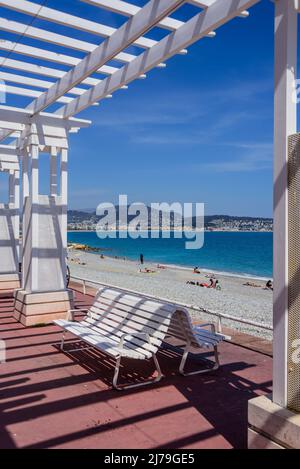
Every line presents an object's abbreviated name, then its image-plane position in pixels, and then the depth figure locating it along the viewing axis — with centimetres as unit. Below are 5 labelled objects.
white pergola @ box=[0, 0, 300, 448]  273
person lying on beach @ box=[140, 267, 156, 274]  3359
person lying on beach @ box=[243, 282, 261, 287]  2761
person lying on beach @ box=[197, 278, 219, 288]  2381
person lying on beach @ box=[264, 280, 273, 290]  2542
